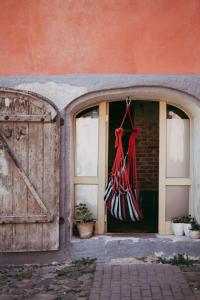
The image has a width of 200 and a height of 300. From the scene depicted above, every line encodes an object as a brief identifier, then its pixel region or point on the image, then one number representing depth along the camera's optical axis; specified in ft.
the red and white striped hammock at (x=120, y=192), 18.95
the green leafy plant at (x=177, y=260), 17.71
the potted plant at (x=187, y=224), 18.51
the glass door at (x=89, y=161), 19.31
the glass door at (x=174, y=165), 19.22
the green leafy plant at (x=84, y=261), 17.88
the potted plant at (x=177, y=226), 18.66
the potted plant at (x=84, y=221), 18.47
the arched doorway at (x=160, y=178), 19.17
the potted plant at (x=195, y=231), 18.24
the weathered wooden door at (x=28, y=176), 17.57
